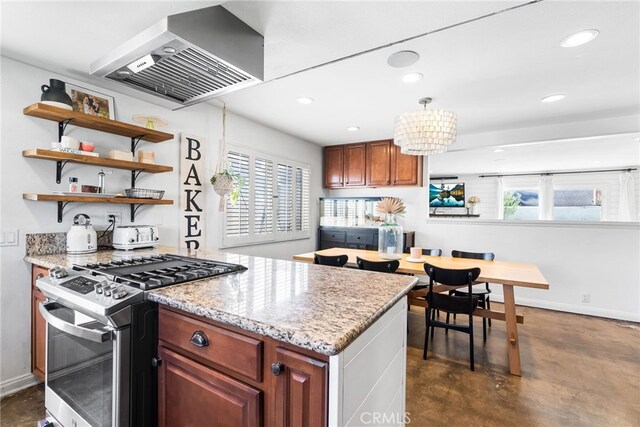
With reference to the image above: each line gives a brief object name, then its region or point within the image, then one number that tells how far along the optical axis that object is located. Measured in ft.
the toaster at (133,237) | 7.44
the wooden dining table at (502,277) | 7.22
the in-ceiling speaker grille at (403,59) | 6.56
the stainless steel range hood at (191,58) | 3.91
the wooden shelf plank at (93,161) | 6.20
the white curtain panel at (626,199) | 13.76
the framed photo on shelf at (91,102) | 7.24
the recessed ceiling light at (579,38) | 5.73
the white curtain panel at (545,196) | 15.17
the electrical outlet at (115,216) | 7.91
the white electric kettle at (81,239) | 6.72
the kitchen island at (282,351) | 2.61
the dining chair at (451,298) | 7.56
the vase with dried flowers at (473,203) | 15.35
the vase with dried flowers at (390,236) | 9.88
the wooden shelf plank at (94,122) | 6.25
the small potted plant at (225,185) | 9.75
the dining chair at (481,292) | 9.18
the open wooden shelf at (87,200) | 6.31
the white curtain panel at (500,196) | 15.40
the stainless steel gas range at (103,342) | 3.64
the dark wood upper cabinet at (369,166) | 14.15
